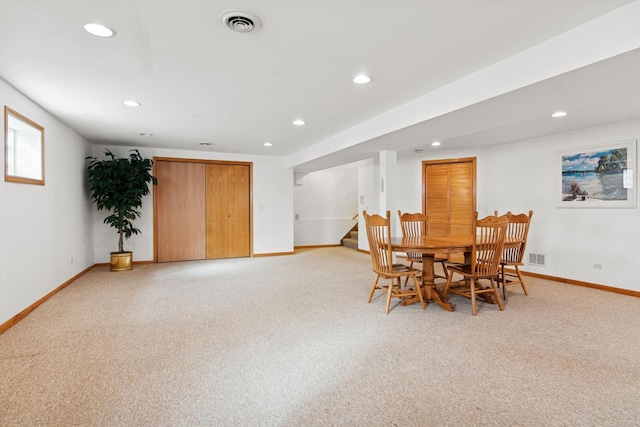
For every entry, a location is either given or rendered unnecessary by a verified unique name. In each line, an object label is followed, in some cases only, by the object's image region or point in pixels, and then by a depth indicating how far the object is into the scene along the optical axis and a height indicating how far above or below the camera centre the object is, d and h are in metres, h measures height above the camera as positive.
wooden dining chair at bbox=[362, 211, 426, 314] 3.42 -0.57
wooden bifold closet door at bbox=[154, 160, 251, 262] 6.55 -0.03
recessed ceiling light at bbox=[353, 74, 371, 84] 2.88 +1.17
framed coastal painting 4.23 +0.43
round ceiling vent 1.96 +1.18
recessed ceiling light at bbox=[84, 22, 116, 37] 2.08 +1.18
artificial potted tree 5.36 +0.34
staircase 8.68 -0.87
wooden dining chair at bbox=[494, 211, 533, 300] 3.92 -0.50
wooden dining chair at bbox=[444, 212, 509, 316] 3.29 -0.50
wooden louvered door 6.33 +0.25
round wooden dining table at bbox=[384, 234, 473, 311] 3.32 -0.43
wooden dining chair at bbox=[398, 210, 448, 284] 4.18 -0.31
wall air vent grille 5.19 -0.84
